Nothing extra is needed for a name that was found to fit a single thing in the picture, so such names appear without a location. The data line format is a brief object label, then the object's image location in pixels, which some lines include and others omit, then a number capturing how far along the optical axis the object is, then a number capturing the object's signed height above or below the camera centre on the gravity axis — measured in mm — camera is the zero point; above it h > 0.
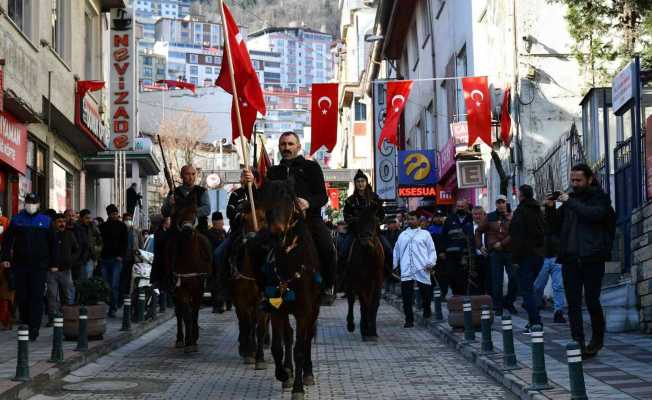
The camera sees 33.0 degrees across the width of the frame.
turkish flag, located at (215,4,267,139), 14364 +2314
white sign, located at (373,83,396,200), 48250 +4109
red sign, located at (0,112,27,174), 19688 +2094
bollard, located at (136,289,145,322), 18812 -933
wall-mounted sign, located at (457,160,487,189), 29906 +2008
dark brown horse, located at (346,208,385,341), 16219 -242
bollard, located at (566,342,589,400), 8320 -990
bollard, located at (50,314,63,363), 12273 -976
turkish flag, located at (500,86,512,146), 25734 +3023
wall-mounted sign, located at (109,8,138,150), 29781 +4537
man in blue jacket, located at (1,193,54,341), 15164 -67
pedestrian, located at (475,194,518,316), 18719 -59
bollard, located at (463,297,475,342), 14484 -1013
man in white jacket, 18578 -238
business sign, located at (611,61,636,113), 14789 +2217
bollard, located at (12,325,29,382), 10672 -1013
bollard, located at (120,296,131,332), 16766 -967
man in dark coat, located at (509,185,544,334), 14477 +55
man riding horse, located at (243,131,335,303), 10703 +555
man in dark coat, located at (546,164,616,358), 11781 -28
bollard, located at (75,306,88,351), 13617 -989
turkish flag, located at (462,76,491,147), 26406 +3216
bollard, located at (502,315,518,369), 11336 -1072
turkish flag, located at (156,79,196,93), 95125 +15569
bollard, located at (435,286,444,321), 18516 -1014
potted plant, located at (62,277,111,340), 14938 -757
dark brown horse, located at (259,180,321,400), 9867 -232
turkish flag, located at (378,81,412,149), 28344 +3943
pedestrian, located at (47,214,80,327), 17828 -307
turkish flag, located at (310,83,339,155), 30484 +3910
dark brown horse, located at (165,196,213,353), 14219 -201
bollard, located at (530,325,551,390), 9641 -1081
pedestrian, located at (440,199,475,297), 20859 +40
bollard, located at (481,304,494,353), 12827 -1053
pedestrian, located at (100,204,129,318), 21266 +94
